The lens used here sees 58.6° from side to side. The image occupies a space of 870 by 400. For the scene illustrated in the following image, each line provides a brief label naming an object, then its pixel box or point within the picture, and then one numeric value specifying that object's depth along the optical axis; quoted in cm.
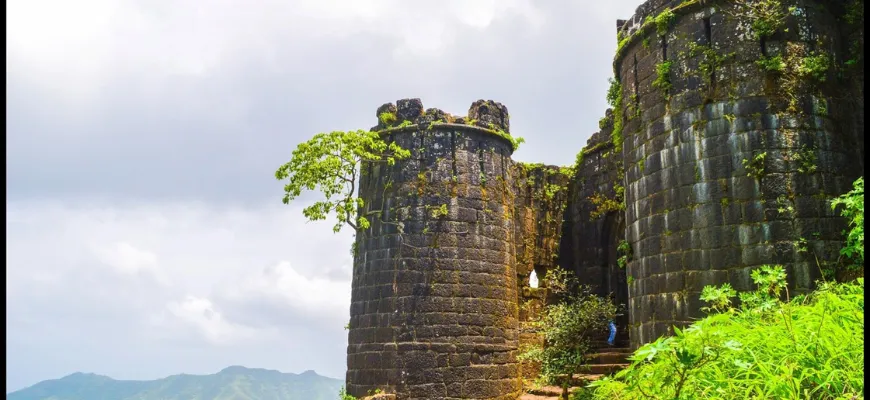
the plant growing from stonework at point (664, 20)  1180
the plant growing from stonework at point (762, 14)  1110
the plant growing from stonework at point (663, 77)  1166
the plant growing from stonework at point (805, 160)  1057
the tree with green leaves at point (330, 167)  1449
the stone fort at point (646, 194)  1062
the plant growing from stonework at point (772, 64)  1090
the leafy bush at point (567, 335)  1359
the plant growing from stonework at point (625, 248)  1235
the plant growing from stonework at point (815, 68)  1092
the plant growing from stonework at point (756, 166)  1060
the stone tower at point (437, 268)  1421
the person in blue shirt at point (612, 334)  1574
